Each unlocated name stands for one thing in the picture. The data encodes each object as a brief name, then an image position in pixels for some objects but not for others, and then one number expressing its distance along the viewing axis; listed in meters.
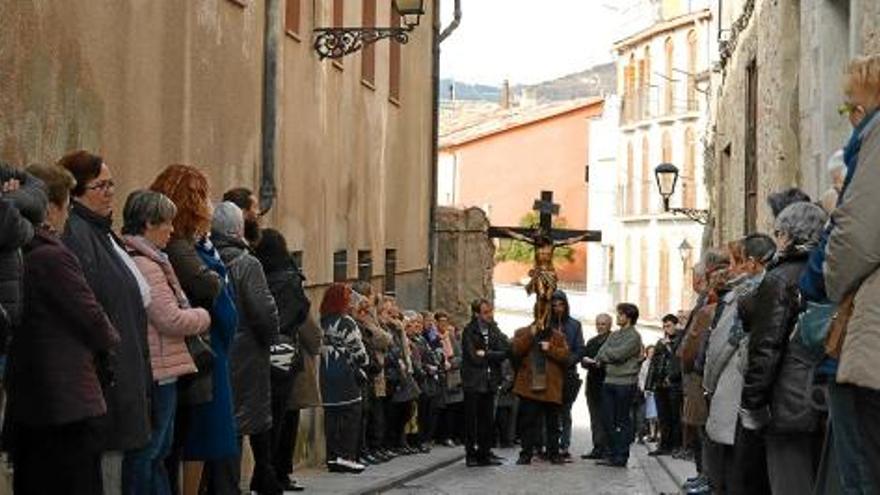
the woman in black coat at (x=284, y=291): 13.30
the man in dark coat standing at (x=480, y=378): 21.98
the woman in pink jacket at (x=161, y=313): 9.83
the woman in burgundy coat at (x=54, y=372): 8.31
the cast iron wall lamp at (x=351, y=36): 19.02
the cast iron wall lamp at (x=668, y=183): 34.19
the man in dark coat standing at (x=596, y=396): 23.61
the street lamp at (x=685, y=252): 63.34
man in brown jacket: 22.36
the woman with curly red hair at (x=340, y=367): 17.48
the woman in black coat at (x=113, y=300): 9.02
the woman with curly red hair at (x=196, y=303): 10.56
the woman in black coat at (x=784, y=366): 10.02
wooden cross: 27.00
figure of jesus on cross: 23.20
